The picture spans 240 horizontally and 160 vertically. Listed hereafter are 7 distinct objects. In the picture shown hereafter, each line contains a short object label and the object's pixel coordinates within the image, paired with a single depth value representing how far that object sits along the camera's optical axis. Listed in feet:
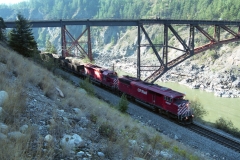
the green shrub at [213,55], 247.66
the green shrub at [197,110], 80.21
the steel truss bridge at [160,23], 97.86
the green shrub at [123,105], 50.59
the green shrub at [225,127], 58.54
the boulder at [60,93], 30.19
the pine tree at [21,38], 67.23
